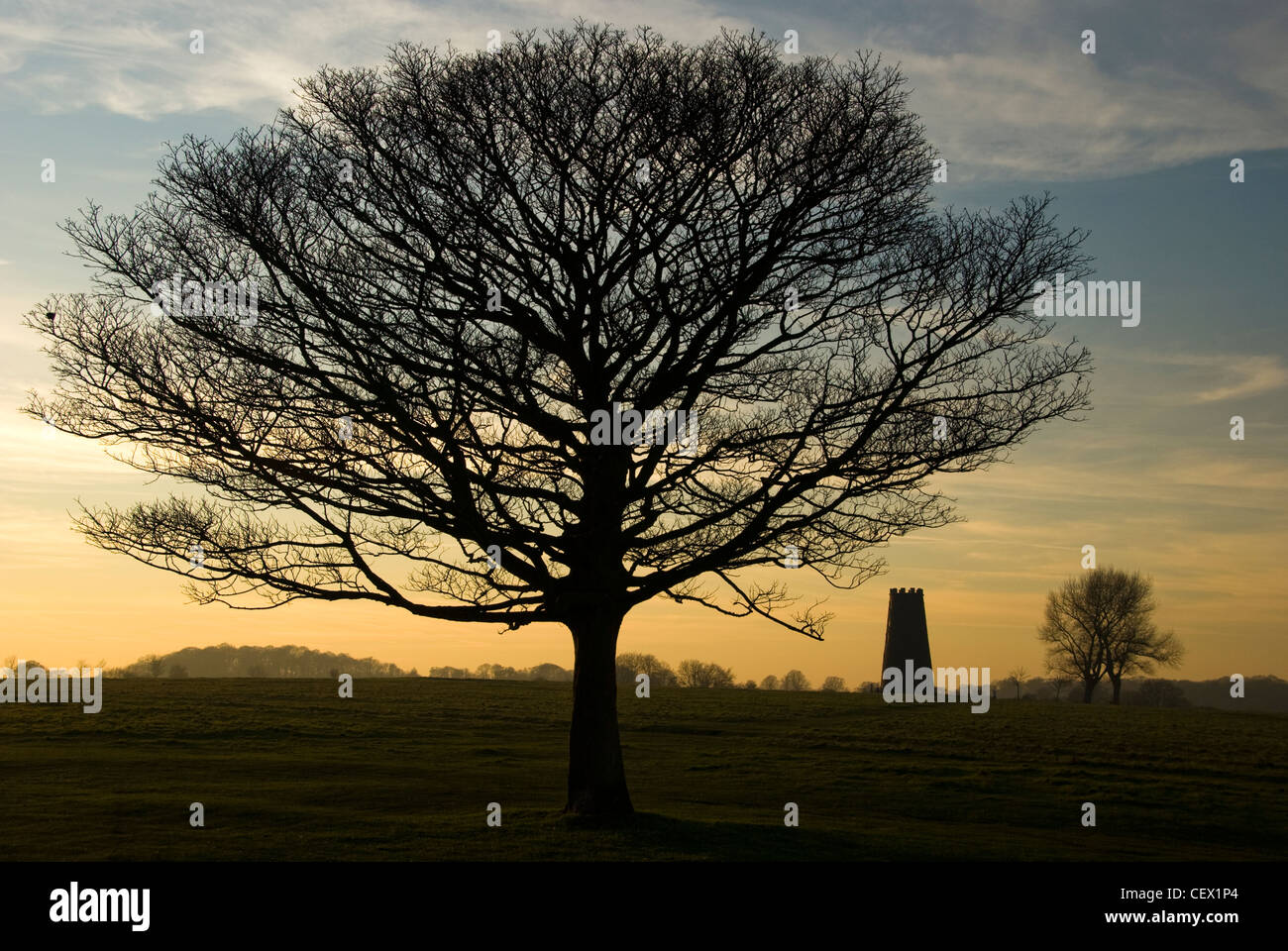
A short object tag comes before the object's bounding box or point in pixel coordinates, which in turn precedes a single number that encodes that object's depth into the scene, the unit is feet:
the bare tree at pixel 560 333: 53.98
